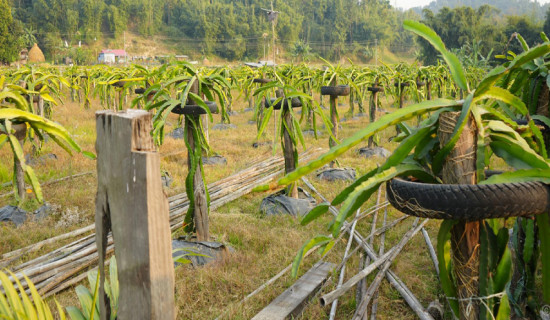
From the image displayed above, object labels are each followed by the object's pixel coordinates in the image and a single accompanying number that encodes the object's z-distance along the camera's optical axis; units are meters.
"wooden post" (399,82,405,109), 8.93
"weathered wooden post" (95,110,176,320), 1.29
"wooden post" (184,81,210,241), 3.78
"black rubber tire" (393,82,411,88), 8.99
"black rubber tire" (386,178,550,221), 1.26
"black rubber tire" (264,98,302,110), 4.93
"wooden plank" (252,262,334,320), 2.70
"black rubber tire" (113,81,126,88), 7.83
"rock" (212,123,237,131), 11.19
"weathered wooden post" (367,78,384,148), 7.89
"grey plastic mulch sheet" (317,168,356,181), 6.11
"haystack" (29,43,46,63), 45.91
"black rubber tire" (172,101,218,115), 3.58
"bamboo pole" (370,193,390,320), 2.80
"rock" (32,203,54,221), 4.64
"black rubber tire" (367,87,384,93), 7.86
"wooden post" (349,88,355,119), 10.24
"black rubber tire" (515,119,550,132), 2.13
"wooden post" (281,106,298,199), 4.99
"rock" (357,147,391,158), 7.68
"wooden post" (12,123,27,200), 3.61
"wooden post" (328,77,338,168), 6.59
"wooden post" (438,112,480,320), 1.41
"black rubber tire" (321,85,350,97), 6.30
